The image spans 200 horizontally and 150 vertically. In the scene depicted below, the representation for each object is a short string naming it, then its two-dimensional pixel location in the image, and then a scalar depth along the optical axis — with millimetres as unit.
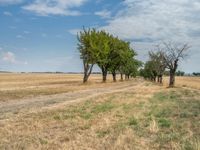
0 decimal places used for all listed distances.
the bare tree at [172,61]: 36332
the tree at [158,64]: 47919
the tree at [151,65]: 52188
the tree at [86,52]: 40653
